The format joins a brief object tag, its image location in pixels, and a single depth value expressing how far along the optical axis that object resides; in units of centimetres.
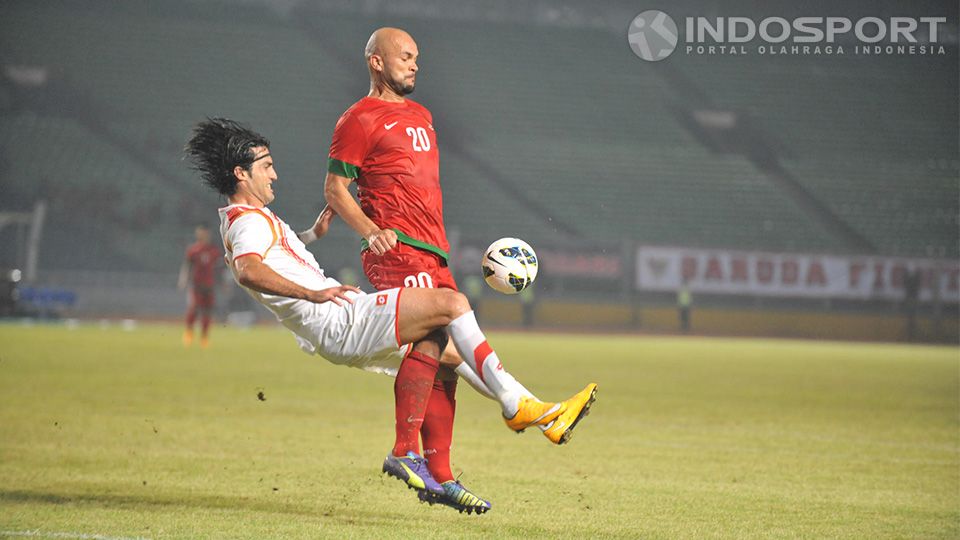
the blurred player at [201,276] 4037
